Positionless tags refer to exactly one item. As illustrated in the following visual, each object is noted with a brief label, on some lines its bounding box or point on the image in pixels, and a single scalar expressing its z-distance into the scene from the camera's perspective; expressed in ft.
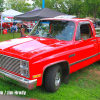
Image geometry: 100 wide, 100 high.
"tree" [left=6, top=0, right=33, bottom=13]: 189.26
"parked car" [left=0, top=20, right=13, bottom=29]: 60.55
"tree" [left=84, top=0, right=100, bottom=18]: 117.08
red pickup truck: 10.67
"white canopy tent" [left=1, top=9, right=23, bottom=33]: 64.23
